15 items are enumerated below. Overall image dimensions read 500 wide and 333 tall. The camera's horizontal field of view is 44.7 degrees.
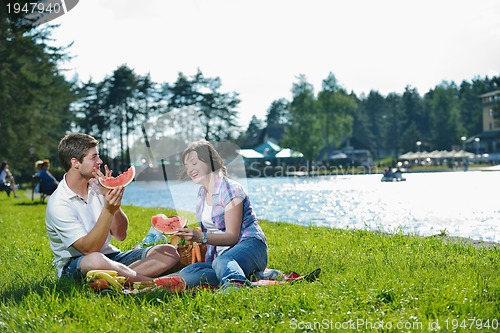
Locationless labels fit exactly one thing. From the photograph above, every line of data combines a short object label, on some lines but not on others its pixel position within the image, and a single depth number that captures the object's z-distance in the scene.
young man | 4.80
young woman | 5.12
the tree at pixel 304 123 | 71.00
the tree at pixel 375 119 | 102.81
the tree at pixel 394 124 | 96.27
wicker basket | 5.86
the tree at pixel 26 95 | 34.34
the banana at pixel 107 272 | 4.81
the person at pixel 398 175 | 42.12
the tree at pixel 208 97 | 56.71
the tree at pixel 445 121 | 87.06
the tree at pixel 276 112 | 120.41
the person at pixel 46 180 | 17.07
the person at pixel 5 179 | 23.33
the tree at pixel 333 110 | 75.38
